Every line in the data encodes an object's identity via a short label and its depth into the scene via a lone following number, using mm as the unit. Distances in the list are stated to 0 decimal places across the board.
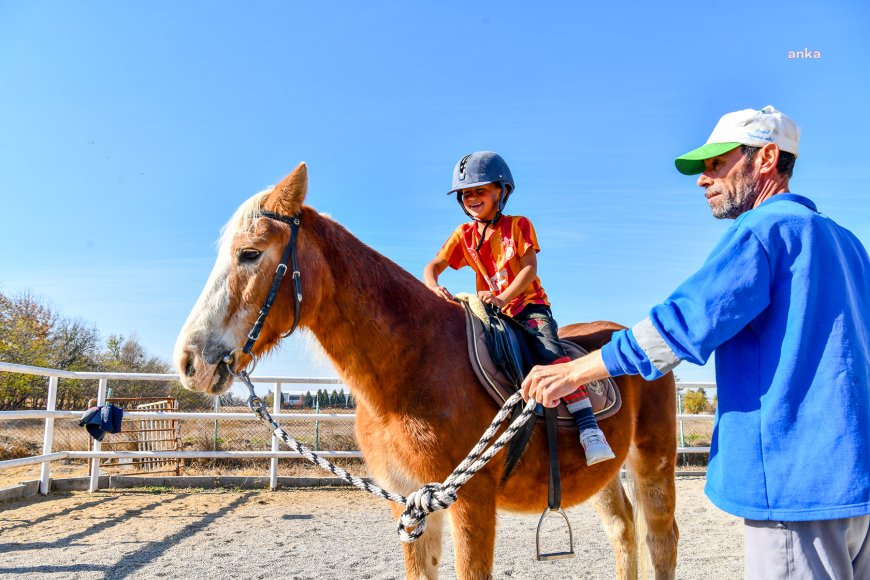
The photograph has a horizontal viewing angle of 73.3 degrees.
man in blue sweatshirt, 1579
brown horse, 2676
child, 3660
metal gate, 11570
